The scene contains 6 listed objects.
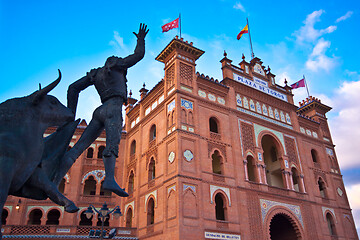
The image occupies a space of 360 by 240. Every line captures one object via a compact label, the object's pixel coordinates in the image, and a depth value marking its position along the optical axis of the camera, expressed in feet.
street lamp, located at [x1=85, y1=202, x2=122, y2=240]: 33.17
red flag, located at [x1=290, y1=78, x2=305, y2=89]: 79.92
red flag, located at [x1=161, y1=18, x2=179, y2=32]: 62.50
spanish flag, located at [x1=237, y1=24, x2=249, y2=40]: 73.29
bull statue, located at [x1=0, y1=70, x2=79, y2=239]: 8.47
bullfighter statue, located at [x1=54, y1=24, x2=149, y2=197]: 10.05
